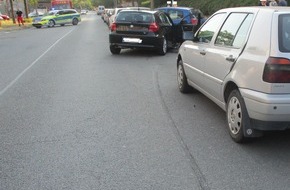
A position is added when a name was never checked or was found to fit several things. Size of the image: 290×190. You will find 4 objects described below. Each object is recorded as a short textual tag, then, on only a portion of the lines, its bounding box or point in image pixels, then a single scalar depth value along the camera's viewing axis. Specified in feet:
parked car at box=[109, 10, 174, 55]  42.91
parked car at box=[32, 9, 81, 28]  124.36
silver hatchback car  13.70
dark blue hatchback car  56.34
